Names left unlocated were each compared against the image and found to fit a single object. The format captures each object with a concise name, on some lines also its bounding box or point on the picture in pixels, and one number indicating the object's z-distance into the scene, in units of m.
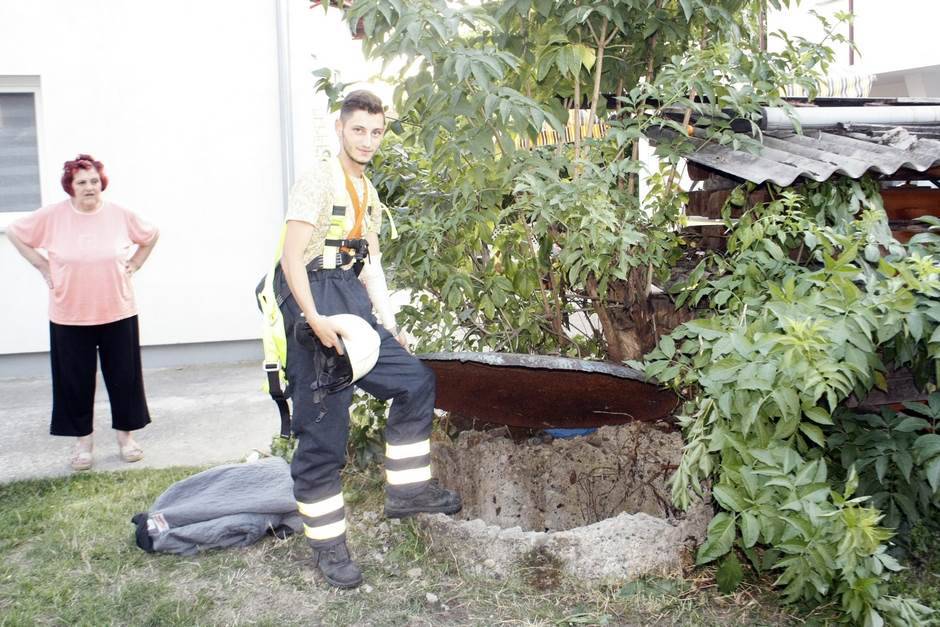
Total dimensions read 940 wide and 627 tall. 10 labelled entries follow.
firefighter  3.30
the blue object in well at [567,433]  4.36
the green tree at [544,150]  3.51
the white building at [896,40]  11.62
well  3.50
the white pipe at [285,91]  7.63
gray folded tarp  3.90
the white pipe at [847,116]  3.96
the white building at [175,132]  7.34
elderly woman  4.95
